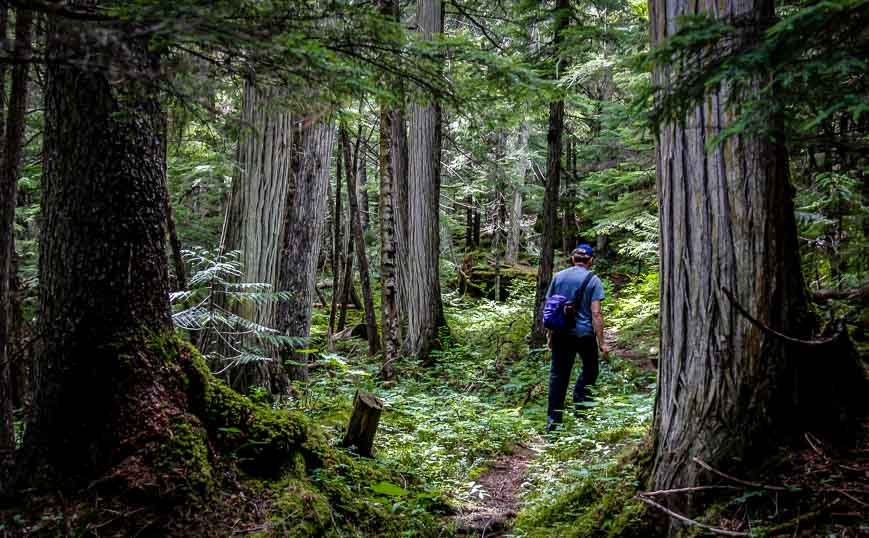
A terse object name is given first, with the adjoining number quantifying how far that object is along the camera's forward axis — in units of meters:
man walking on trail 6.67
